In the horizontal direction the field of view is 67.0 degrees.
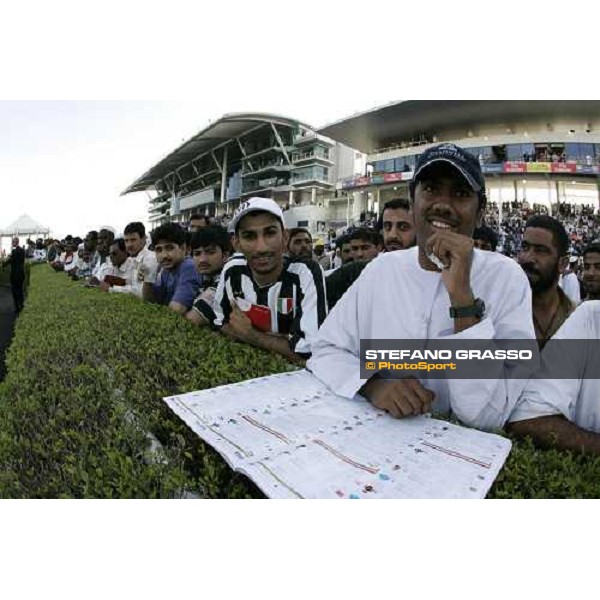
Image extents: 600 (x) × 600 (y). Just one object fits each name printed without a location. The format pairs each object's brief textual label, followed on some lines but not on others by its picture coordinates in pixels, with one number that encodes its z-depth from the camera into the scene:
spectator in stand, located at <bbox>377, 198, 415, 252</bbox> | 2.99
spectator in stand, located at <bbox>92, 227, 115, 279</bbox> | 5.94
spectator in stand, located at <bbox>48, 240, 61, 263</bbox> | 11.04
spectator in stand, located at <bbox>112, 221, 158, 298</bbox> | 4.10
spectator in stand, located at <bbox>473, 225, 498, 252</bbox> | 2.50
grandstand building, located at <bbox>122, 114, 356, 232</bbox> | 34.16
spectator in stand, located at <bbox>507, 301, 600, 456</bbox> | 1.09
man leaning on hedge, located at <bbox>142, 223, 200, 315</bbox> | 3.08
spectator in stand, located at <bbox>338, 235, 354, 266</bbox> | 3.42
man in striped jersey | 1.95
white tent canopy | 23.31
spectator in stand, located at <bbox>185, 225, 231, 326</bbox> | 3.12
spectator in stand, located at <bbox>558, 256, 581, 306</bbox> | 2.14
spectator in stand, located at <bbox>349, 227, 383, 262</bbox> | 3.38
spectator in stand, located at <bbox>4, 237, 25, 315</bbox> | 8.56
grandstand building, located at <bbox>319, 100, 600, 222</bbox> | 23.56
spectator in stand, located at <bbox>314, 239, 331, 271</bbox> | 7.29
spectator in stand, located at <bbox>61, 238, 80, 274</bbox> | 8.20
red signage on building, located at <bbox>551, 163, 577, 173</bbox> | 23.31
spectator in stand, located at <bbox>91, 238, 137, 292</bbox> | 4.82
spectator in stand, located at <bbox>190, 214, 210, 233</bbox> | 5.39
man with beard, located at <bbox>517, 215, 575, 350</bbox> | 1.89
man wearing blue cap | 1.11
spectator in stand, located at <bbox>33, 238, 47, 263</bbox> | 14.35
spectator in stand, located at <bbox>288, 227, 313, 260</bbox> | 4.59
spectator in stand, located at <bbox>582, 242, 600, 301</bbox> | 2.65
